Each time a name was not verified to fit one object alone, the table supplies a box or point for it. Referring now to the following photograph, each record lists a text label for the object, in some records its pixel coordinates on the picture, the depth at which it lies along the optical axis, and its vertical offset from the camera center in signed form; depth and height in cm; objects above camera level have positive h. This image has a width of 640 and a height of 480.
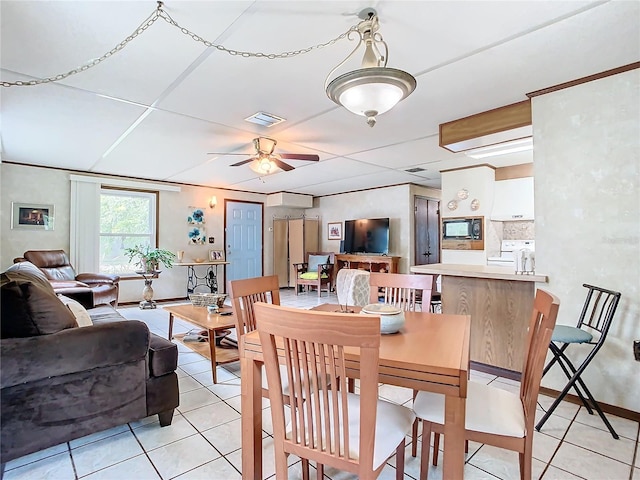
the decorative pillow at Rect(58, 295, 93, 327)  216 -46
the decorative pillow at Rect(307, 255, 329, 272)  770 -41
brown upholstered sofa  161 -70
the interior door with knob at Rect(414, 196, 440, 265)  708 +29
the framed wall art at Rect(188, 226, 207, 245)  691 +19
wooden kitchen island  279 -56
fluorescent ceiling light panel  334 +103
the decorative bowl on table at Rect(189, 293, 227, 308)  358 -60
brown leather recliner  474 -46
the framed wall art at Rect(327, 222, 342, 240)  813 +33
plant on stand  580 -35
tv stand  680 -39
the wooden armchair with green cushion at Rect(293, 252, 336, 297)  724 -61
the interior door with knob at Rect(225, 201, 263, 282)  750 +11
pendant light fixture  148 +72
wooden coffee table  278 -70
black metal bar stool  208 -59
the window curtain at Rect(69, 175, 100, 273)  554 +35
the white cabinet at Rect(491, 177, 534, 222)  515 +69
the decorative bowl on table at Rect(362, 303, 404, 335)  156 -35
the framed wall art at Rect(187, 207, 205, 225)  688 +58
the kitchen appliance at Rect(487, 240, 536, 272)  527 -13
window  600 +37
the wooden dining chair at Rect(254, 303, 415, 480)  100 -48
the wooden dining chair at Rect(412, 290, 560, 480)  130 -71
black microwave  526 +25
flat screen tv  695 +17
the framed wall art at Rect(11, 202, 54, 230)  513 +45
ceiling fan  384 +101
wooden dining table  113 -46
